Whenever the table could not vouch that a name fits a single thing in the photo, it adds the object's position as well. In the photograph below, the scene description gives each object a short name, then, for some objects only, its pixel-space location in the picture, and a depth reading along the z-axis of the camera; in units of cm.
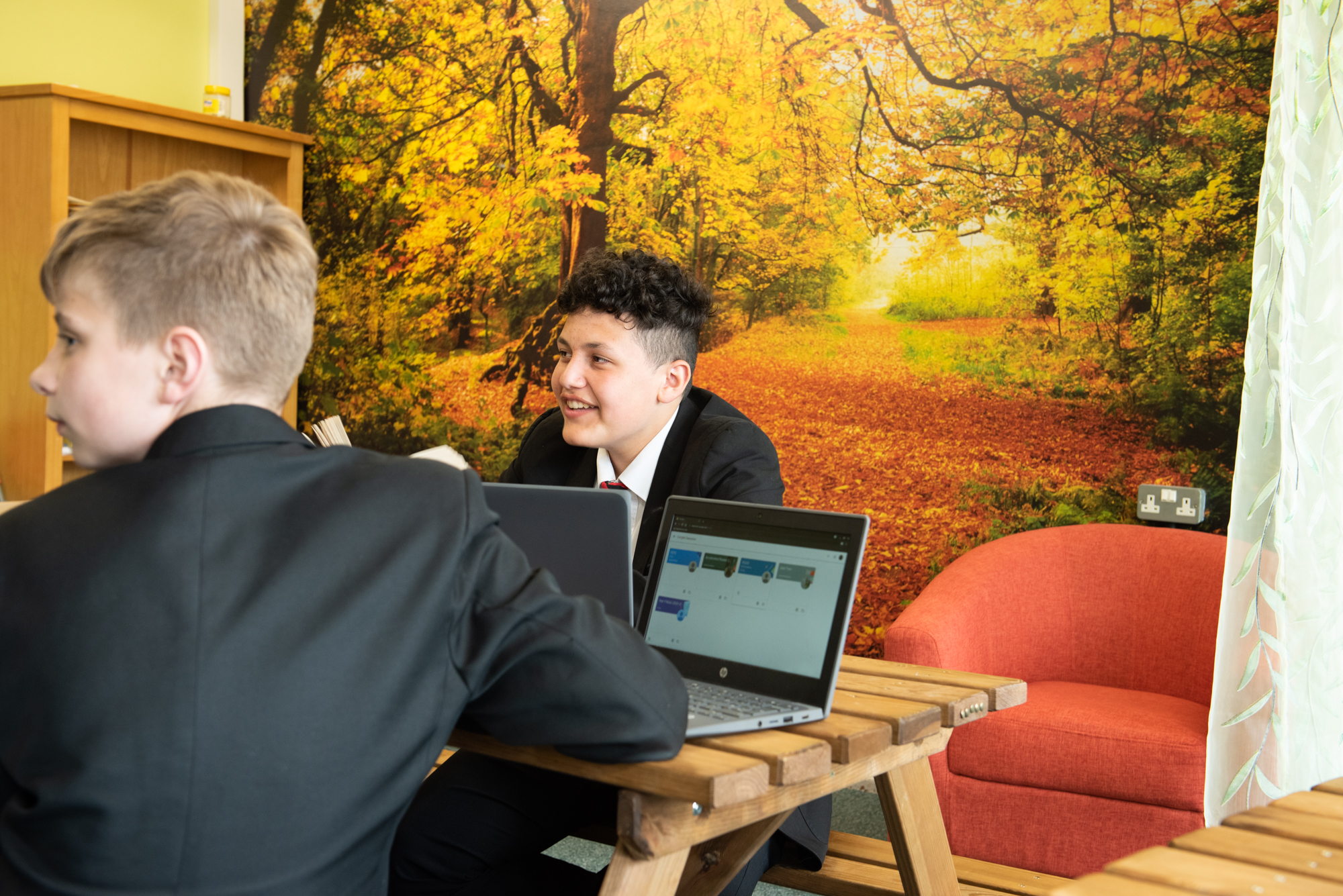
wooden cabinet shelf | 365
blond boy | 87
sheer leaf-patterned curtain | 205
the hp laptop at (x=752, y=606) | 128
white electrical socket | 302
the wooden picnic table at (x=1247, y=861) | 88
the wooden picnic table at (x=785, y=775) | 110
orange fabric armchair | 236
